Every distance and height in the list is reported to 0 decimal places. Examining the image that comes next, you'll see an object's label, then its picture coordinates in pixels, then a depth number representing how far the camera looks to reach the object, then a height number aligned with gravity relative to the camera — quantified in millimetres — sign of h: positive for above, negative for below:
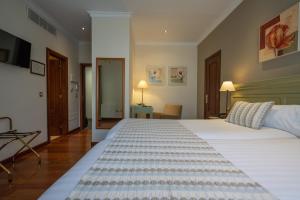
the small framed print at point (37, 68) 3449 +488
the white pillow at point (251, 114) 1953 -204
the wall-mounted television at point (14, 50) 2604 +640
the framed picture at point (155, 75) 5805 +588
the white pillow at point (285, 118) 1742 -220
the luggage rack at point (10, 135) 2475 -530
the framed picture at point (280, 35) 2082 +715
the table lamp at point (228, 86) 3215 +149
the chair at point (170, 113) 5137 -494
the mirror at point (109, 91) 3955 +70
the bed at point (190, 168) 689 -346
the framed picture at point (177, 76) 5832 +564
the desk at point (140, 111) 4313 -379
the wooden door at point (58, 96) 4754 -45
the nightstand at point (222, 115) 3689 -393
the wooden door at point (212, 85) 4375 +237
